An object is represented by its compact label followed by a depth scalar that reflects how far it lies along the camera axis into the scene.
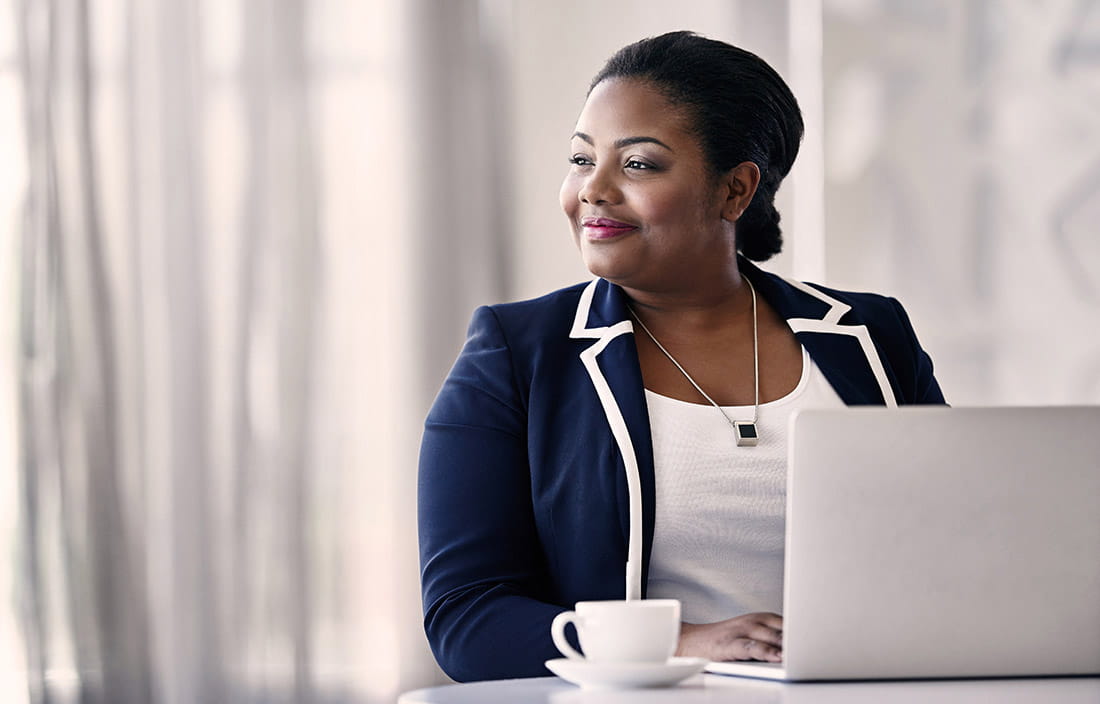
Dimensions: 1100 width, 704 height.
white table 3.57
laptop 3.65
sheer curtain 5.98
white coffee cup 3.64
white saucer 3.63
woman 4.24
